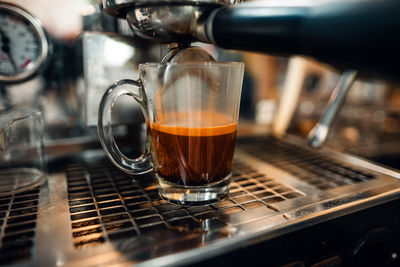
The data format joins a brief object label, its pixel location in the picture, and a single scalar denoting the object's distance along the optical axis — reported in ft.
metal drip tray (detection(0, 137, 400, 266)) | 0.99
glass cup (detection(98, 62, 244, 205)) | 1.21
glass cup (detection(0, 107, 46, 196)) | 1.49
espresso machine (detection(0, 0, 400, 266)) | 0.84
